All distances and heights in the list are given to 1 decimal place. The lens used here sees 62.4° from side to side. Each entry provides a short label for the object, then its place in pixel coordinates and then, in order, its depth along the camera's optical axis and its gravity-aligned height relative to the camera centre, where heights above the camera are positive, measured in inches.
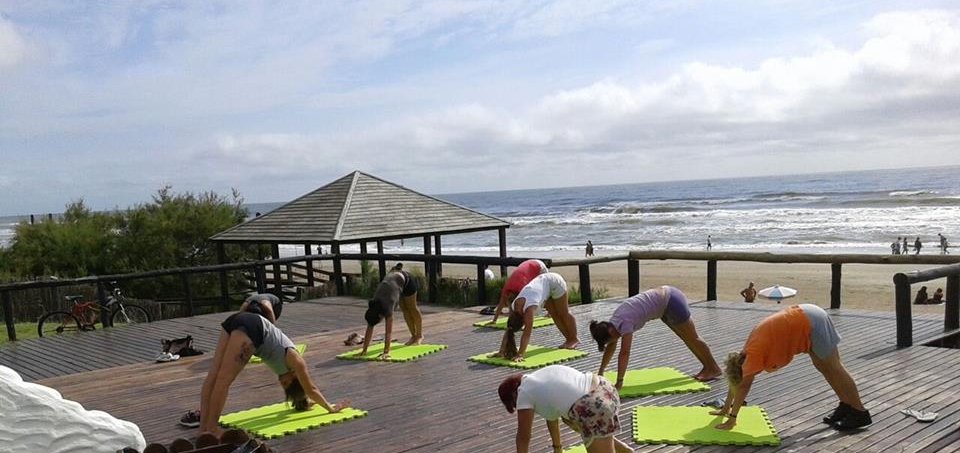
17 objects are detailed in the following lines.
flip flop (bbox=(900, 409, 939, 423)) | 226.4 -73.1
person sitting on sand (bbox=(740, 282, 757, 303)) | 733.3 -114.2
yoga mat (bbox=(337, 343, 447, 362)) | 358.9 -75.7
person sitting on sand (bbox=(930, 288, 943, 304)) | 717.9 -124.1
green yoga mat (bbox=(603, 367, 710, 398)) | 272.5 -73.9
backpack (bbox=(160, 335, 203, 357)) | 403.3 -74.1
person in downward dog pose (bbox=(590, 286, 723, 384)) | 265.3 -50.4
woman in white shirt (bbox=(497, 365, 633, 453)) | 169.0 -47.6
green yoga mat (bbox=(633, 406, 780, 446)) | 214.7 -72.3
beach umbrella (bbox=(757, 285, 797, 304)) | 625.3 -97.7
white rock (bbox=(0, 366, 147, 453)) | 189.3 -52.9
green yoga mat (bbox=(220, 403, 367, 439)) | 246.4 -72.7
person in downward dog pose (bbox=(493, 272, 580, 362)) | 323.3 -54.7
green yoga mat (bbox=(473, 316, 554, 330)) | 433.4 -77.1
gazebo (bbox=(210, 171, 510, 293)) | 689.0 -25.1
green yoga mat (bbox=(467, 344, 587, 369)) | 327.6 -74.8
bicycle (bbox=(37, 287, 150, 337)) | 505.7 -73.8
